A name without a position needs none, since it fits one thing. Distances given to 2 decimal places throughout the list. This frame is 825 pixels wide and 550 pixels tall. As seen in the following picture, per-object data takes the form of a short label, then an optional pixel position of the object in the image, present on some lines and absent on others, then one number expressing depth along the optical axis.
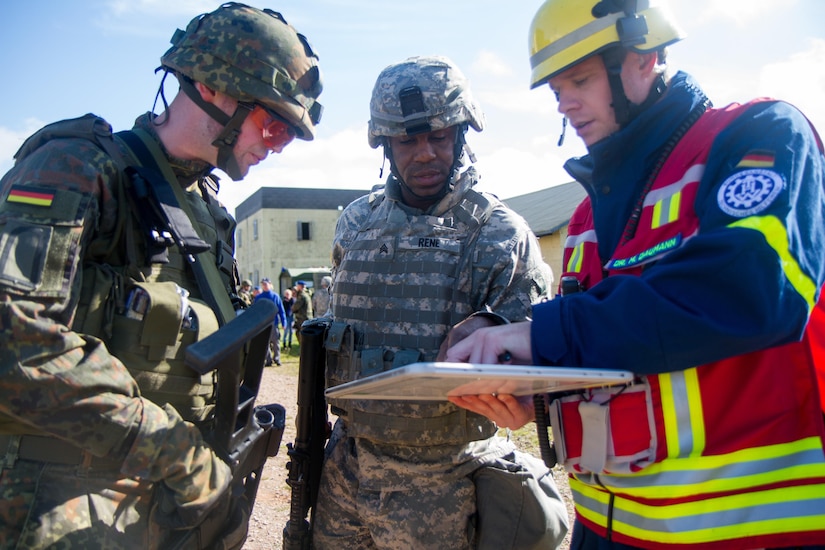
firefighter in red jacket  1.32
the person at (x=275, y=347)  13.89
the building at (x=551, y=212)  16.41
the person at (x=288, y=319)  18.86
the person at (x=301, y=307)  17.19
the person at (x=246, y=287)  18.09
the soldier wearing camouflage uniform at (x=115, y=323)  1.75
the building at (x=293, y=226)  37.81
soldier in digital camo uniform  2.60
